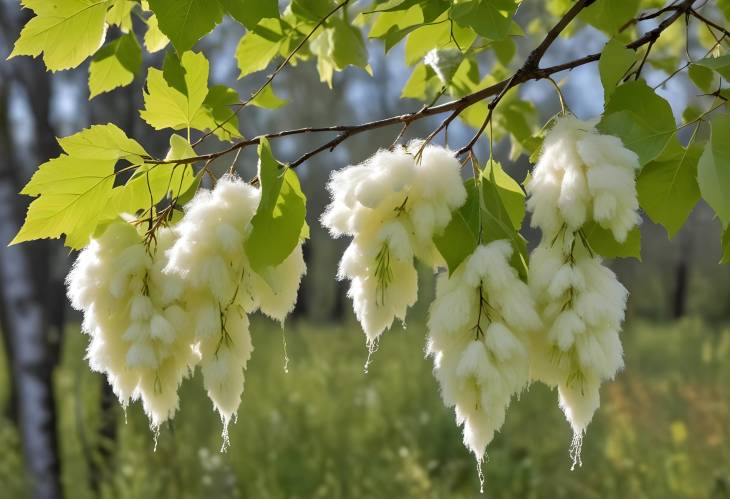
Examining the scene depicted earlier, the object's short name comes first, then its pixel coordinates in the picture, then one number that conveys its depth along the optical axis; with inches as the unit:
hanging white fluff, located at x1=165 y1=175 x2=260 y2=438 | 48.8
